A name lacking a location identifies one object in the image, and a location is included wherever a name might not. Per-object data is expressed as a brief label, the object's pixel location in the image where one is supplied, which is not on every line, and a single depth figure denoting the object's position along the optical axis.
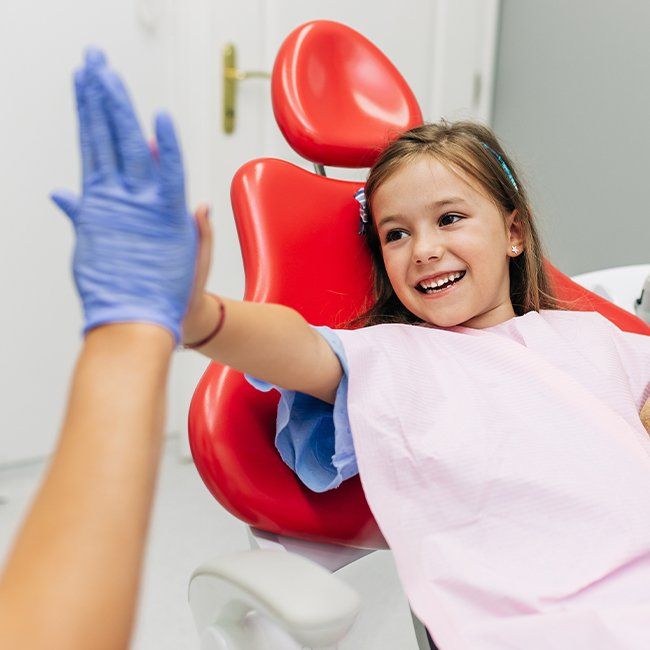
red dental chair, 0.66
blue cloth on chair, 0.83
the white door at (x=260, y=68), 2.06
